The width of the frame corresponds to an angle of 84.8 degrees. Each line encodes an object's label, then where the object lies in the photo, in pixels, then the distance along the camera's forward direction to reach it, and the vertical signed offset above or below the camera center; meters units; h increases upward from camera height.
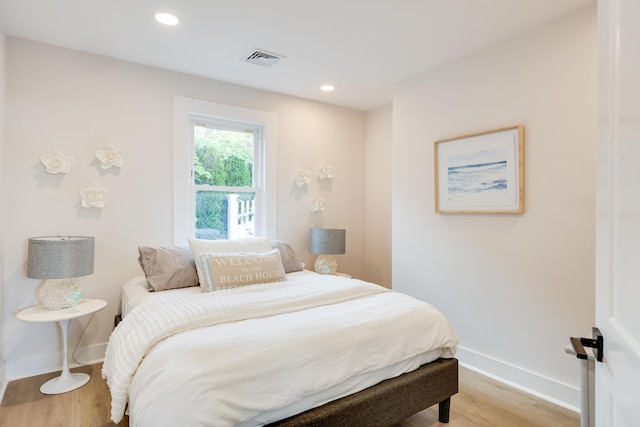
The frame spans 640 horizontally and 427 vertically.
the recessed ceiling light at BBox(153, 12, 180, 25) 2.29 +1.29
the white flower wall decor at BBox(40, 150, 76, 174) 2.64 +0.37
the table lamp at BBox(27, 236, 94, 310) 2.32 -0.37
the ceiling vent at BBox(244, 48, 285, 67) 2.82 +1.29
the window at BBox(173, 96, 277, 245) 3.25 +0.41
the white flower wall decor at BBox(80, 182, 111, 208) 2.78 +0.12
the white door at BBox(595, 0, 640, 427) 0.66 +0.00
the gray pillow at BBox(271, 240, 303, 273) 3.14 -0.41
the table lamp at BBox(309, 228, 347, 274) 3.70 -0.35
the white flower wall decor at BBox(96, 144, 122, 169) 2.85 +0.45
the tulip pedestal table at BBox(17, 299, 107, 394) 2.32 -0.71
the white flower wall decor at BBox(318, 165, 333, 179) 4.07 +0.47
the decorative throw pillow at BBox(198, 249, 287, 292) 2.46 -0.42
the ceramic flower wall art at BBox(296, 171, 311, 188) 3.90 +0.38
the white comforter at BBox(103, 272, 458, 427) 1.30 -0.62
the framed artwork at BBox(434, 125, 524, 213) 2.54 +0.33
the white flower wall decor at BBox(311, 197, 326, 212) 4.02 +0.10
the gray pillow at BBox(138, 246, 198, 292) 2.54 -0.42
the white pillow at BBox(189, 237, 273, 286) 2.74 -0.28
